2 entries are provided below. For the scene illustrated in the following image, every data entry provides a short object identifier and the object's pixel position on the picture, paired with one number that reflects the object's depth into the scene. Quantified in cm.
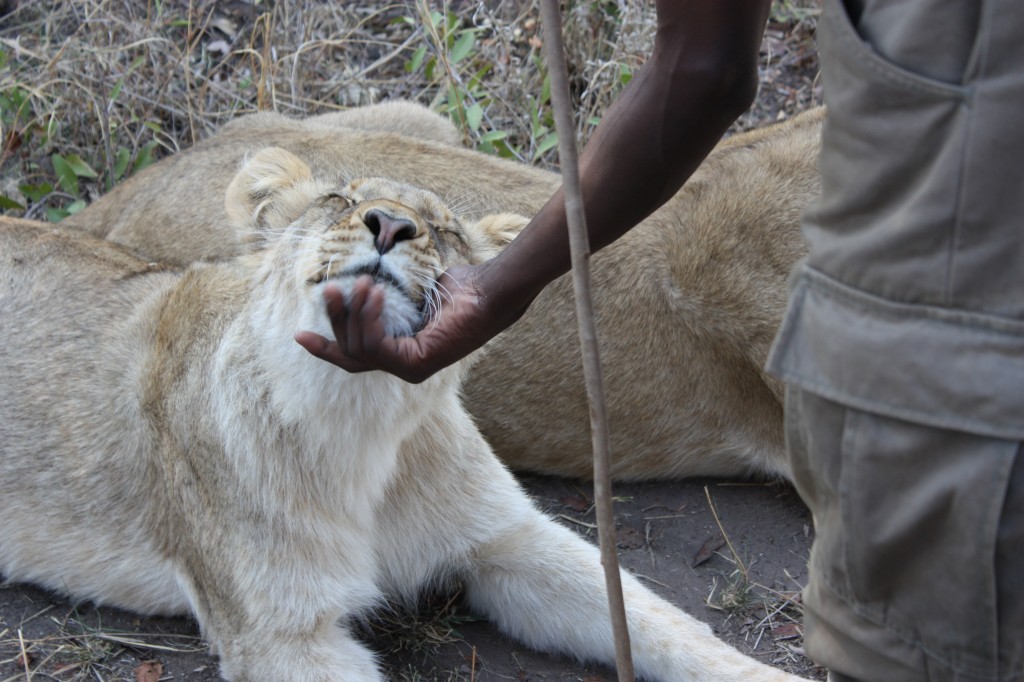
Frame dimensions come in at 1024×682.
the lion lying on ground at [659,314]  411
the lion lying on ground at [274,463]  295
